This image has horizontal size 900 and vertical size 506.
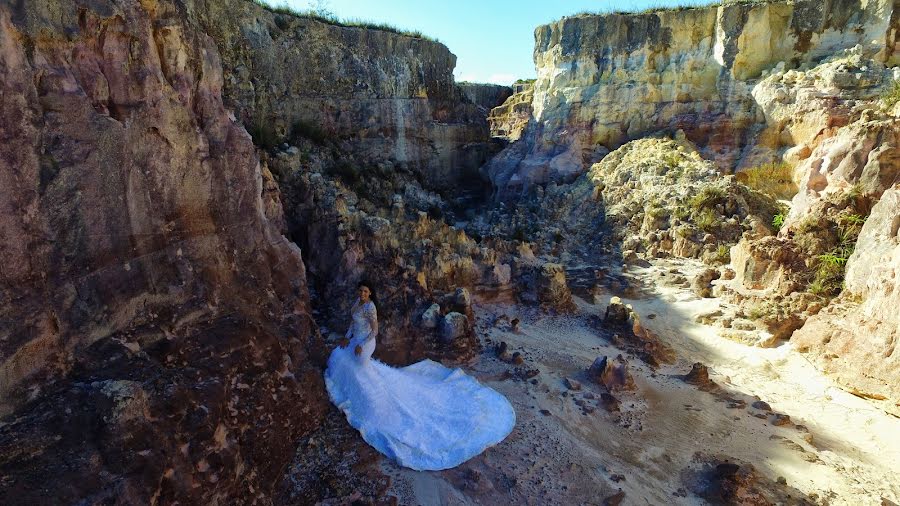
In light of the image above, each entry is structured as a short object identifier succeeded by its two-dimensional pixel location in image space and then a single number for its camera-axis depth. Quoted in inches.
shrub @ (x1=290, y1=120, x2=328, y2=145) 502.9
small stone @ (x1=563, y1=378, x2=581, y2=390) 235.5
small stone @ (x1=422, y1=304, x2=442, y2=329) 253.3
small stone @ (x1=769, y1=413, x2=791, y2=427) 225.9
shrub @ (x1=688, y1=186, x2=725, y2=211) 477.7
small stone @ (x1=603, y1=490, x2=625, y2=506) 165.6
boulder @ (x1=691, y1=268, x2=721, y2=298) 385.4
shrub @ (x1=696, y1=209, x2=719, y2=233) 458.6
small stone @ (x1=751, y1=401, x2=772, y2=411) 237.3
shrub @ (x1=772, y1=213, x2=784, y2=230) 442.6
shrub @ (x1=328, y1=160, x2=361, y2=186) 481.3
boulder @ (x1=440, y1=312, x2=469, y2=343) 249.6
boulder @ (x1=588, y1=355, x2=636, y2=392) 241.0
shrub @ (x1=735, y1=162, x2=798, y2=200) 514.3
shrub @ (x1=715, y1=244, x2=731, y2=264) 429.4
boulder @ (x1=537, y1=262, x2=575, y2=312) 343.0
